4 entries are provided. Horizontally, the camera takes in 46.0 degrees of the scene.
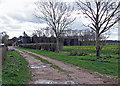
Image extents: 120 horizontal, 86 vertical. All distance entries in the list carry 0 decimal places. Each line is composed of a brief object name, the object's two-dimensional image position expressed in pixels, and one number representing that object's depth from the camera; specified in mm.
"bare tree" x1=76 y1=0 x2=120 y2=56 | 15585
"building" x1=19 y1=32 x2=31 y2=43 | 64662
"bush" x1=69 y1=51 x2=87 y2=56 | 18547
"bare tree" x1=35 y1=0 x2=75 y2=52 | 25312
